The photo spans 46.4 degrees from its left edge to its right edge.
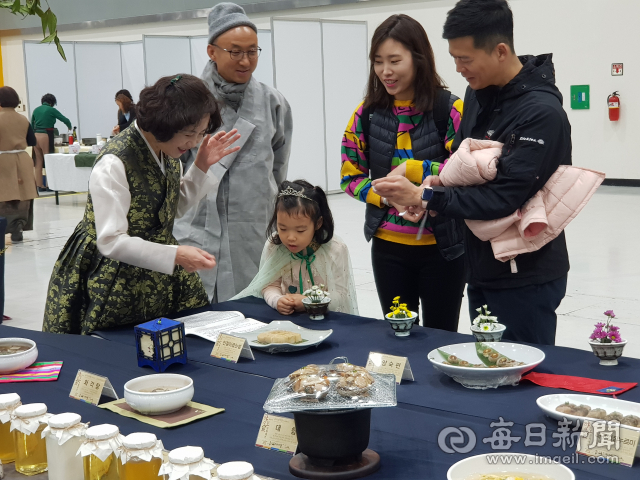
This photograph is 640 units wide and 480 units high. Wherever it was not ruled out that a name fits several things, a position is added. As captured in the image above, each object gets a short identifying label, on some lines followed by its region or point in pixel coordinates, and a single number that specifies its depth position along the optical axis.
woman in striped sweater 2.39
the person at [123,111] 9.23
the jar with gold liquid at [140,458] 1.16
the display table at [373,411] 1.31
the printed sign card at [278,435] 1.32
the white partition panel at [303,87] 8.38
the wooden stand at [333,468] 1.23
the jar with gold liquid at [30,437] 1.31
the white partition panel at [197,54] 10.67
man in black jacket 1.85
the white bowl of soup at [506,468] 1.16
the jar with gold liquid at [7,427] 1.36
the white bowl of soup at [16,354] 1.82
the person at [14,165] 6.91
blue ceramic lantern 1.81
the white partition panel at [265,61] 9.87
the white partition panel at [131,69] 12.26
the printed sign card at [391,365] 1.67
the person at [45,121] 10.30
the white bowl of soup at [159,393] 1.49
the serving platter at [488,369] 1.61
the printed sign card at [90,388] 1.60
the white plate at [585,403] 1.40
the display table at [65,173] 9.27
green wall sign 8.85
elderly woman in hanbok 1.97
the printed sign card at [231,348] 1.89
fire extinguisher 8.59
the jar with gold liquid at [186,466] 1.12
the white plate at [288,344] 1.92
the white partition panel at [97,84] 12.00
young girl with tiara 2.46
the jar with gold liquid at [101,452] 1.21
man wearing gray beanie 2.73
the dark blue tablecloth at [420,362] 1.54
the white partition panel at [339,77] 9.03
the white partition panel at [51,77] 11.58
